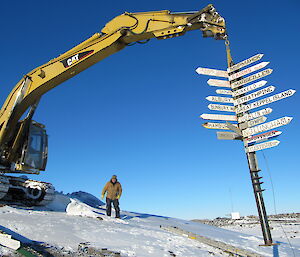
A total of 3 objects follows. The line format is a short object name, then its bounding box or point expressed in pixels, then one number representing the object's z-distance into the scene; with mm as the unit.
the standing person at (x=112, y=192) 11219
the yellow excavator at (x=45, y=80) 8141
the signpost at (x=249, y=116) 4758
